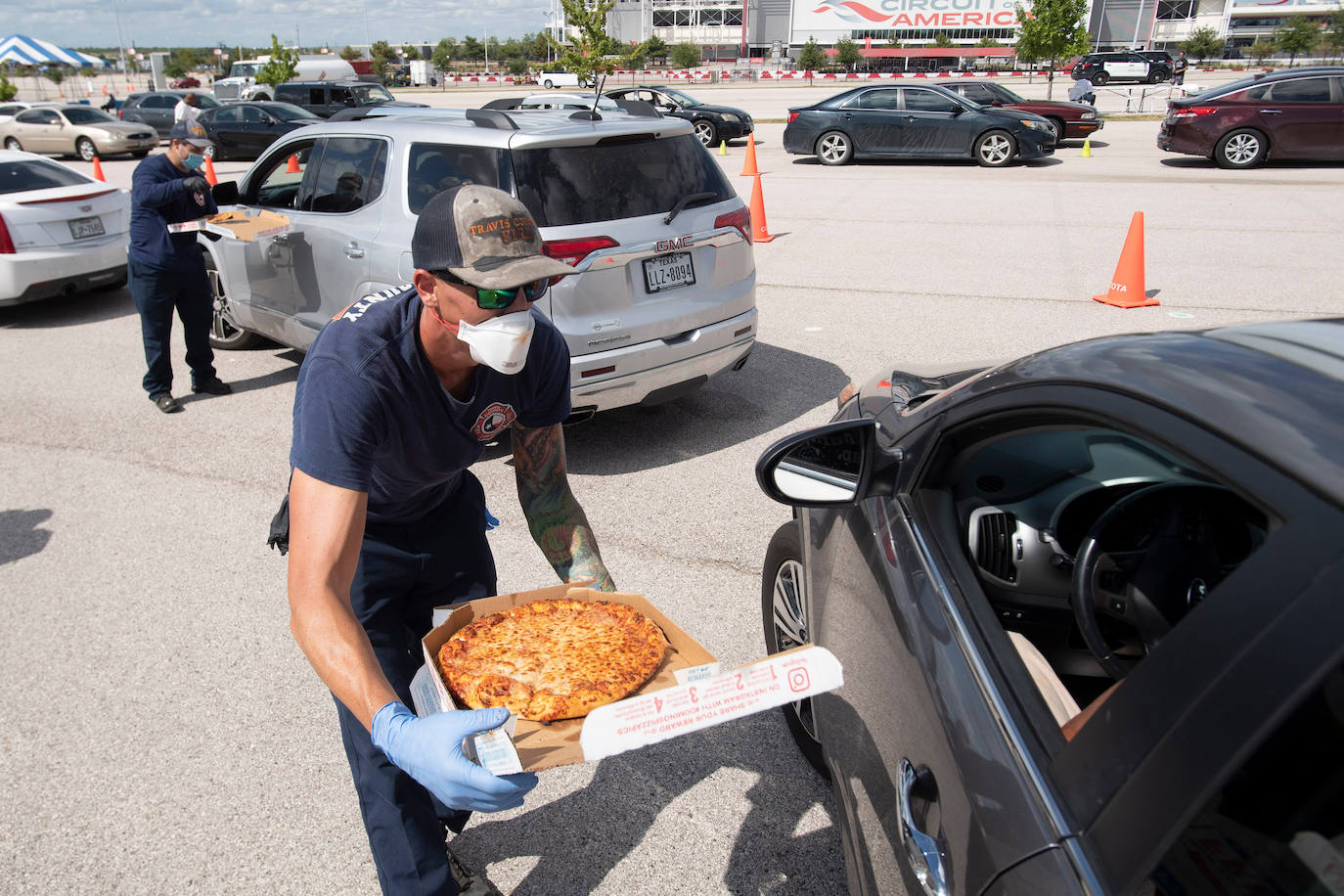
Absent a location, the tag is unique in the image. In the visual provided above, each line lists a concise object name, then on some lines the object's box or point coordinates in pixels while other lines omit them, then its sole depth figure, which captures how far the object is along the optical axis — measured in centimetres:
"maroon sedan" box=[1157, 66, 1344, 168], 1573
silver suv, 471
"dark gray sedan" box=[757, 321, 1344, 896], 109
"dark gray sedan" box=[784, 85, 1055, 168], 1716
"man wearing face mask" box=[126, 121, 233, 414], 607
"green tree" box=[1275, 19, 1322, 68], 6319
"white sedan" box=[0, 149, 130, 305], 819
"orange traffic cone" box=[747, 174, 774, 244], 1135
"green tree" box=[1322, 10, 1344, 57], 6581
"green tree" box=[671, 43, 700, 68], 8781
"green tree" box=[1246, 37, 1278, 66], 7711
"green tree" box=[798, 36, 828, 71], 7481
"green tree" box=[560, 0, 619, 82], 3822
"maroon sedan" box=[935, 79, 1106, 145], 1906
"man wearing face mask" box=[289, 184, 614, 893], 178
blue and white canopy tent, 4131
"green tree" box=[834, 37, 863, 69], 7794
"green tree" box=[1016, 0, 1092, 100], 3109
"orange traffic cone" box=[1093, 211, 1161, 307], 819
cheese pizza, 180
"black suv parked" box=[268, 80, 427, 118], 2572
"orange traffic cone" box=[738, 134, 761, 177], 1609
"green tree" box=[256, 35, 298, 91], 4166
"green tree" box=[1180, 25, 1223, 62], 8119
